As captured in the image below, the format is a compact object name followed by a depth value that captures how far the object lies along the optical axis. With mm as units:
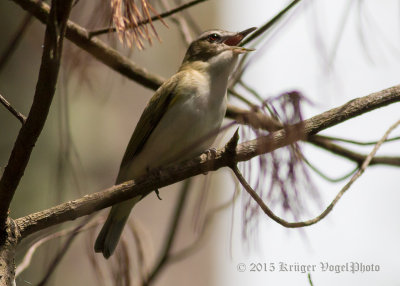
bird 6719
